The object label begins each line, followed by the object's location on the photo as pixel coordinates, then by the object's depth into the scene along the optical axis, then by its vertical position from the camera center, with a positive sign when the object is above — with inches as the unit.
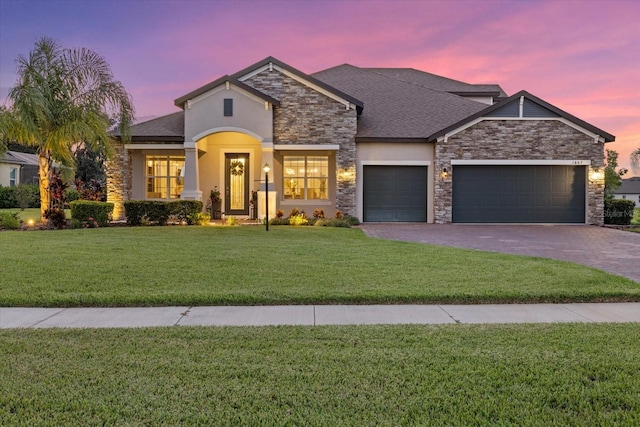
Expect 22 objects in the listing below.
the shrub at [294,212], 712.4 -29.7
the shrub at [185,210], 654.5 -24.5
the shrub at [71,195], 1209.0 -5.9
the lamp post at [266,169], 615.8 +33.9
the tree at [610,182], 934.3 +31.5
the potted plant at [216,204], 753.0 -17.8
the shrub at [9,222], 601.9 -39.8
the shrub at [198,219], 657.0 -37.6
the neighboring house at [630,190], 3380.7 +43.3
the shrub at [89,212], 621.6 -26.7
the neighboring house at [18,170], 1438.2 +79.2
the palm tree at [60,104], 578.6 +121.3
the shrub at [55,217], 607.8 -33.1
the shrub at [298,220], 675.4 -39.8
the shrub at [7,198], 1219.9 -15.1
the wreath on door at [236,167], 767.7 +46.1
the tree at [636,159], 850.1 +70.2
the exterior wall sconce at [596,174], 730.8 +35.3
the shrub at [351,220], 696.5 -40.0
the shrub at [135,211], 643.5 -25.8
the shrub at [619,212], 746.8 -27.6
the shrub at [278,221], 679.4 -41.7
